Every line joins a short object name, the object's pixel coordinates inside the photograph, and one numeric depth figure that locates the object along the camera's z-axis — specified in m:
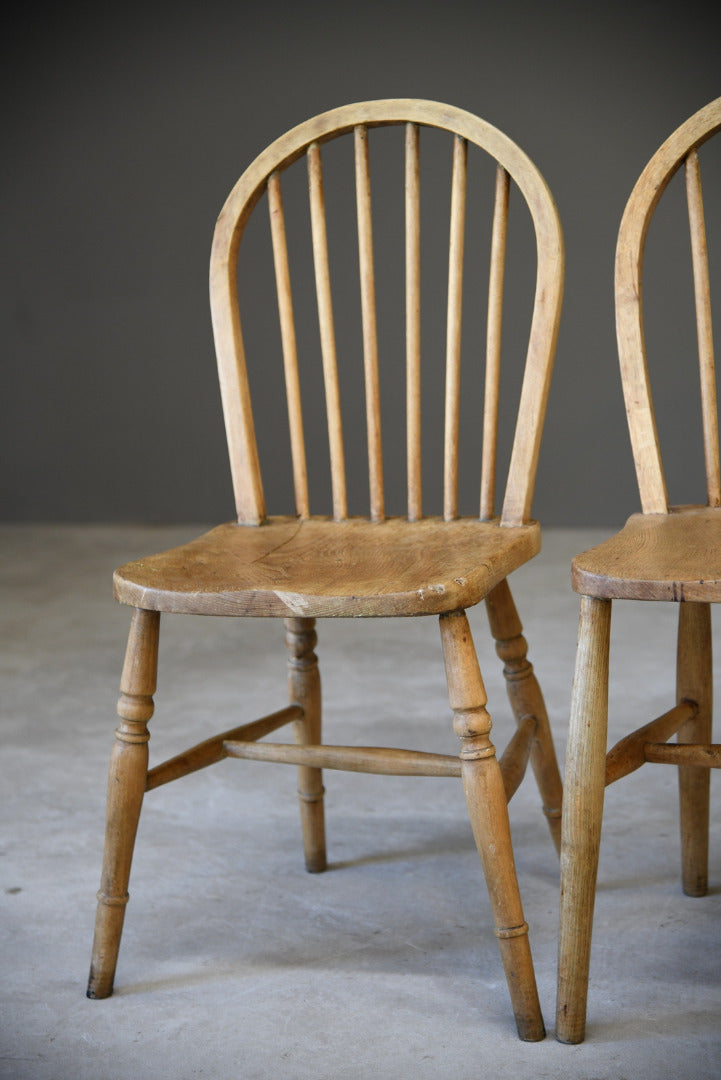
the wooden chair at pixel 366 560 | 2.28
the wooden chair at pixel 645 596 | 2.24
